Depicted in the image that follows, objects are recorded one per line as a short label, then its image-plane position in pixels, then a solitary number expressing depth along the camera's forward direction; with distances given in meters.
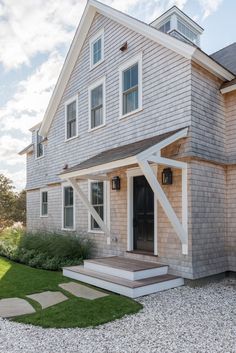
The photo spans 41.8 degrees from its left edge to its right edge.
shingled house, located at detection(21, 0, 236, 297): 6.95
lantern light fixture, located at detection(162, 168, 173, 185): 7.36
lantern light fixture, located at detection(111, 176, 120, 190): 9.02
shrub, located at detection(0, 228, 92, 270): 9.49
